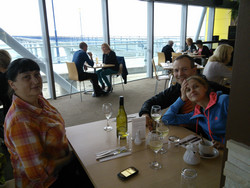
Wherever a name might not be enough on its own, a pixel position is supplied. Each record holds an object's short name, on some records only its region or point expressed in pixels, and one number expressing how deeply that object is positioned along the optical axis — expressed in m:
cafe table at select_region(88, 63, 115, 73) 5.23
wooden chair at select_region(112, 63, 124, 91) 5.80
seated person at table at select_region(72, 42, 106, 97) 5.00
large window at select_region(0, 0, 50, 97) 4.52
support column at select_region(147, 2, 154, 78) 7.06
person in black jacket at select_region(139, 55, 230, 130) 1.90
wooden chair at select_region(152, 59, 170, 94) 5.20
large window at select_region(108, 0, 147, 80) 6.37
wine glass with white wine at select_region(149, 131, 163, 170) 1.13
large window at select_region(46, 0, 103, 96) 5.23
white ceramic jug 1.10
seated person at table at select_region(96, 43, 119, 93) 5.52
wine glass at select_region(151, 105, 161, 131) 1.60
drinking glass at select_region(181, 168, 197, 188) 0.95
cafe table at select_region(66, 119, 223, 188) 0.97
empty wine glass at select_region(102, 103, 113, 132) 1.68
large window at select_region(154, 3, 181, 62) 7.39
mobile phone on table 1.01
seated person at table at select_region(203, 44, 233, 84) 3.36
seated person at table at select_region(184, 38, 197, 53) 7.55
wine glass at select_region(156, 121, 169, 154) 1.37
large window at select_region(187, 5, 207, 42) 8.41
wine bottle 1.43
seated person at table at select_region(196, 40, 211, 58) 7.31
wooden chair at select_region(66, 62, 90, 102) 4.93
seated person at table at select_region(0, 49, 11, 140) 2.70
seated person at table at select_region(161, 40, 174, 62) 7.35
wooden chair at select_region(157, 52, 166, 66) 6.88
